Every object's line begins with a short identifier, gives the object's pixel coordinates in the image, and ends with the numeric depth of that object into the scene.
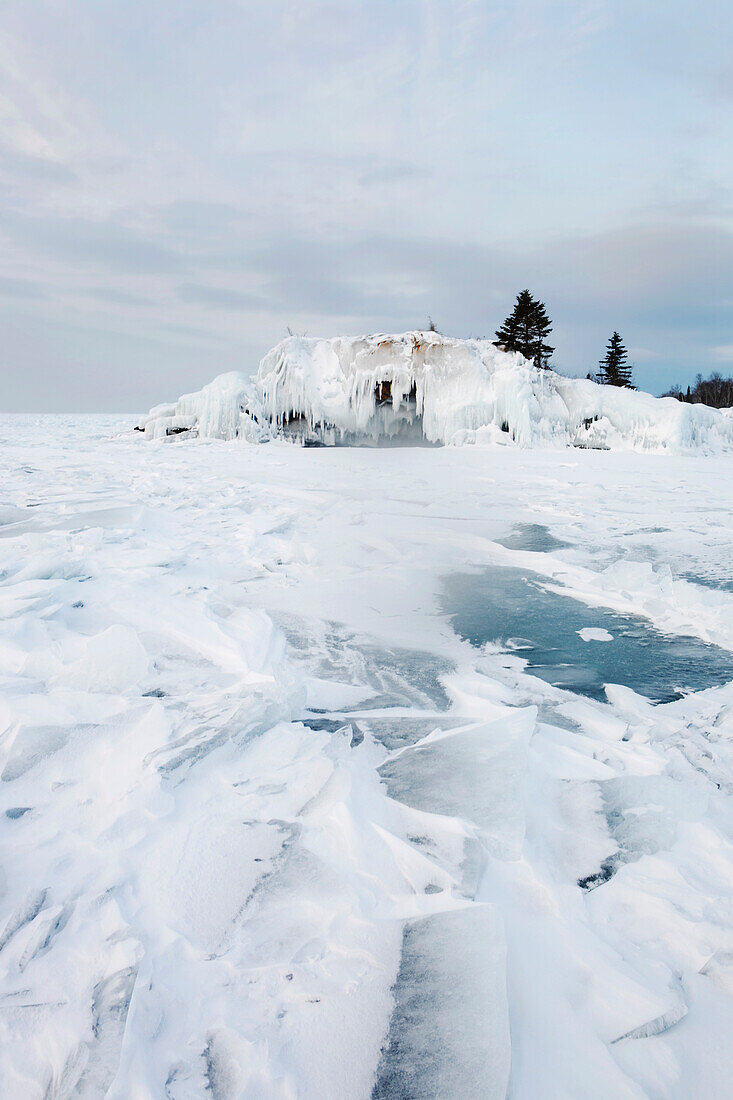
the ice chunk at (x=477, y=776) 1.38
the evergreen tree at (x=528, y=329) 29.91
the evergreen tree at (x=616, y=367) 33.88
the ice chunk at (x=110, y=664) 1.94
